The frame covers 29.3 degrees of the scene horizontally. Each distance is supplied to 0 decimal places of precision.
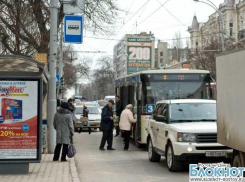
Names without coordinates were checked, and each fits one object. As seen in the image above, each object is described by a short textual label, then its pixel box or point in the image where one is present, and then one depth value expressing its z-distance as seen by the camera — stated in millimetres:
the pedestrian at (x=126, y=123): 16781
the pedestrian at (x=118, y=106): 21828
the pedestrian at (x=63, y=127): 12578
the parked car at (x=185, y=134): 10984
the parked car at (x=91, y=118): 27633
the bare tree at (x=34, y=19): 20281
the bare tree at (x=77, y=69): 70500
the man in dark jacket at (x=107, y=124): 17016
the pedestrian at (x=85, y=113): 26412
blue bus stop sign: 15555
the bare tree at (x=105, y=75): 110000
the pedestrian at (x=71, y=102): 18384
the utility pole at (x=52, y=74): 14938
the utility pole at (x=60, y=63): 26547
